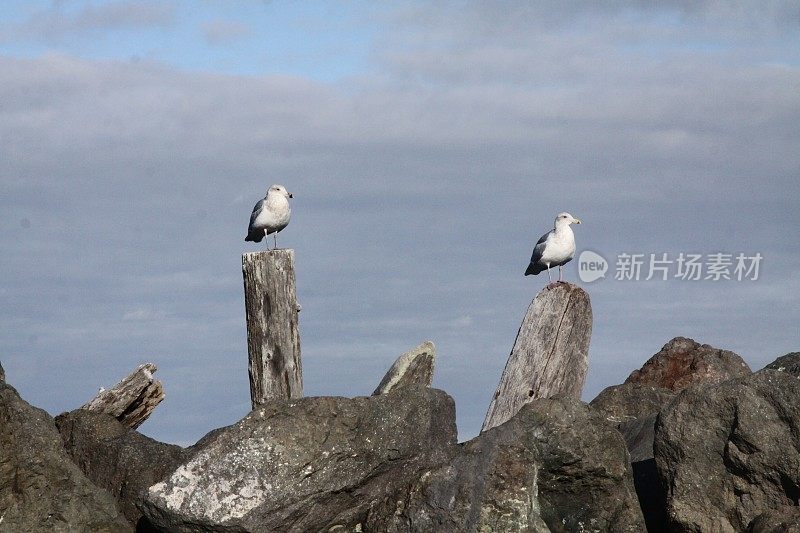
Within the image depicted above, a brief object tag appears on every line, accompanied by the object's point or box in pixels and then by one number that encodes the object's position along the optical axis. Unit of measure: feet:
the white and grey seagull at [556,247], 58.08
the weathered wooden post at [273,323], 50.03
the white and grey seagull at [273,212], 61.82
